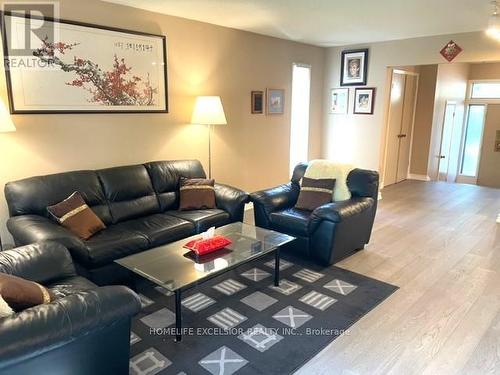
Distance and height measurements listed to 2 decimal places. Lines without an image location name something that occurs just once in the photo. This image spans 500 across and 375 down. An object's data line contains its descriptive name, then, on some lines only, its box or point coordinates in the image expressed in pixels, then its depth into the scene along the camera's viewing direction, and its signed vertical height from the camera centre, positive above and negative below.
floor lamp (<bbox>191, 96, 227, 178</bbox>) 4.10 +0.05
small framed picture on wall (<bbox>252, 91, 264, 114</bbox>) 5.09 +0.22
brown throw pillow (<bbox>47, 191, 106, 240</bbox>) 2.92 -0.84
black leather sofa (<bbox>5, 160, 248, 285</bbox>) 2.72 -0.85
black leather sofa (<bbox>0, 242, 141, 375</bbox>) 1.38 -0.89
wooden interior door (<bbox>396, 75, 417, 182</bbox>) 6.80 -0.08
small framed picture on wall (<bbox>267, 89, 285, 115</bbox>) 5.31 +0.24
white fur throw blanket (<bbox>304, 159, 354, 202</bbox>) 3.77 -0.56
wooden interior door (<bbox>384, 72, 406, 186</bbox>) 6.27 -0.08
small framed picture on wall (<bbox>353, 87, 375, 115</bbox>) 5.85 +0.32
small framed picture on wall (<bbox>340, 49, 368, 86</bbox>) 5.81 +0.85
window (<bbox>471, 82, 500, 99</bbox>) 8.16 +0.77
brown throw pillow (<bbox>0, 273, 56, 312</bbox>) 1.56 -0.79
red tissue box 2.70 -0.96
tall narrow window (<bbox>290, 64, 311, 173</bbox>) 5.93 +0.08
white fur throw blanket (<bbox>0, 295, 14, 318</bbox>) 1.46 -0.79
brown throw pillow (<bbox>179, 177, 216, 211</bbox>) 3.76 -0.81
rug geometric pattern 2.17 -1.40
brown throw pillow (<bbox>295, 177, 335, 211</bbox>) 3.76 -0.76
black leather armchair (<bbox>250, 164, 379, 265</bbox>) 3.33 -0.94
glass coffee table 2.33 -1.02
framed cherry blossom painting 3.06 +0.42
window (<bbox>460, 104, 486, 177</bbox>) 8.52 -0.36
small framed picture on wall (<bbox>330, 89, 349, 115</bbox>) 6.12 +0.32
